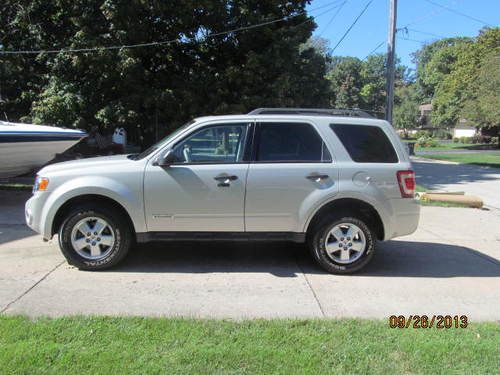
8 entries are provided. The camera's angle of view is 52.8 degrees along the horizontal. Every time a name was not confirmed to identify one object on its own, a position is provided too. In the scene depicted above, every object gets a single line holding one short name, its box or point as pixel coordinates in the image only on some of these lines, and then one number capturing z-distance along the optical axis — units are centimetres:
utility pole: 1647
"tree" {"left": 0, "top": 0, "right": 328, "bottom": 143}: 1545
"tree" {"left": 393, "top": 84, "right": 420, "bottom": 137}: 9638
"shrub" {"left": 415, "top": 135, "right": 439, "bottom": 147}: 6462
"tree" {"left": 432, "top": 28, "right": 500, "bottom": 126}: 5421
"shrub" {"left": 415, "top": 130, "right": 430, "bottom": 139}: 8549
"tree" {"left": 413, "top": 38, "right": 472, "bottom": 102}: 8888
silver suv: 583
